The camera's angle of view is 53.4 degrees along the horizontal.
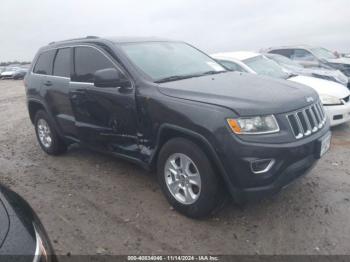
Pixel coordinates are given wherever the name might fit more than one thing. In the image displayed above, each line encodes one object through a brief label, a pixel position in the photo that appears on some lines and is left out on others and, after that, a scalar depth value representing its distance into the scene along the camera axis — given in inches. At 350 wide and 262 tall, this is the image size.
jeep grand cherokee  117.5
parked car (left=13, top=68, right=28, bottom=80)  1285.7
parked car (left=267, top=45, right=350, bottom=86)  406.6
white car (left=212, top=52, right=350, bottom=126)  239.3
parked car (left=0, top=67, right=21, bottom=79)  1307.8
